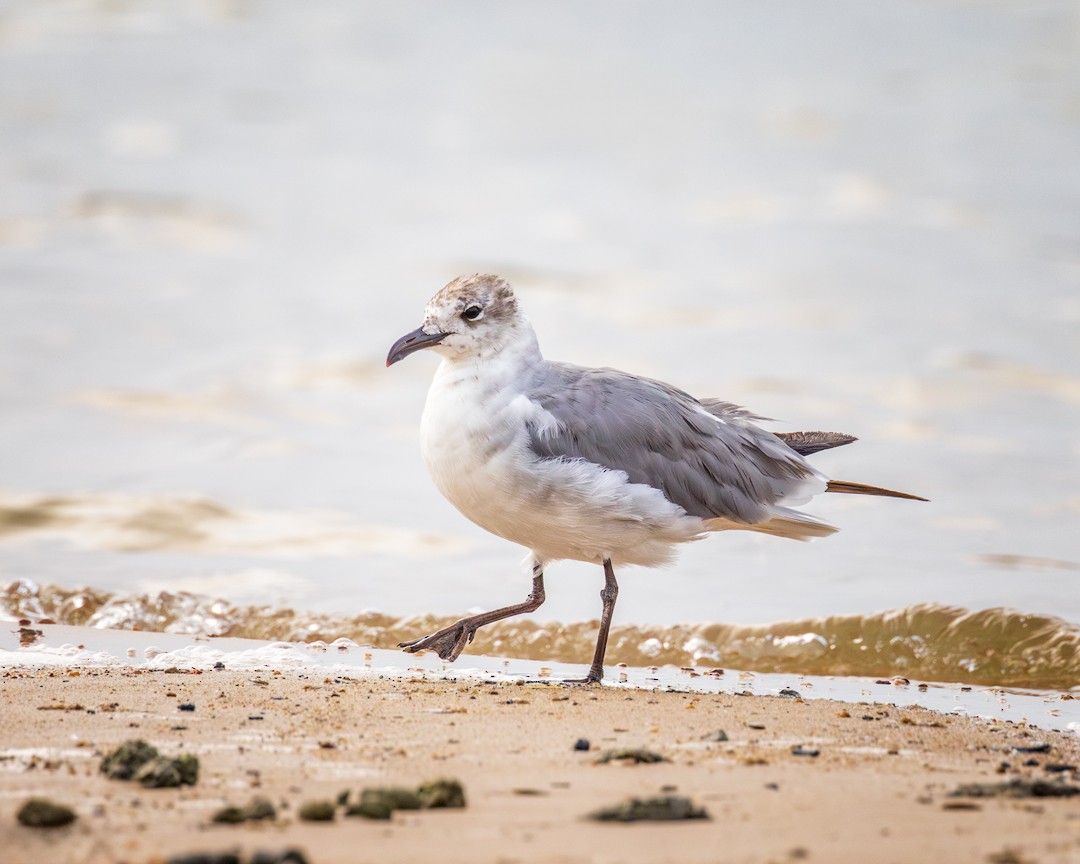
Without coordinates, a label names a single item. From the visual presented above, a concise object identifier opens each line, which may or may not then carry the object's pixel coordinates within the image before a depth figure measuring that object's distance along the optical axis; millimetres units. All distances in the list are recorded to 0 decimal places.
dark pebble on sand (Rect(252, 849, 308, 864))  5297
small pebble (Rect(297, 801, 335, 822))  6195
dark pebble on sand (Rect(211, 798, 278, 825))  6160
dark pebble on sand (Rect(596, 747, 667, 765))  7785
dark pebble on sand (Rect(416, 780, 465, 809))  6543
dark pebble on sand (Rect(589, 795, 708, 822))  6309
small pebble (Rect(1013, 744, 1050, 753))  9055
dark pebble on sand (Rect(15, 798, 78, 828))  5987
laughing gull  11312
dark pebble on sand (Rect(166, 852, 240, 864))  5363
